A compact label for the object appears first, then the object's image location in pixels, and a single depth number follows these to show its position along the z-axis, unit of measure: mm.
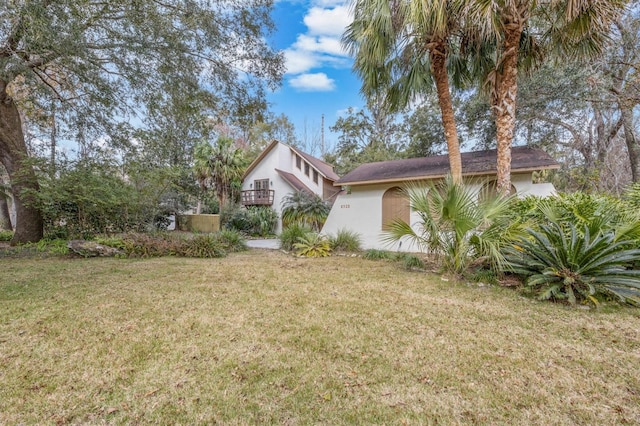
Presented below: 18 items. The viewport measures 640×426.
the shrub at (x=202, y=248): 8383
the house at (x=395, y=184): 8344
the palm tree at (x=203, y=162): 18625
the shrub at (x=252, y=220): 17000
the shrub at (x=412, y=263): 6836
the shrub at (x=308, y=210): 14398
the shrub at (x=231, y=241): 9898
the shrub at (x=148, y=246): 8102
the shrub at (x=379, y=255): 8336
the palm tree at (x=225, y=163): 19031
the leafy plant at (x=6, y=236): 10195
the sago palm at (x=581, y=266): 4113
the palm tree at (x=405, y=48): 6266
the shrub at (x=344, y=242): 9695
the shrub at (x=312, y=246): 8977
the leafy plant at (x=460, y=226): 5211
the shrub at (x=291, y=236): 10070
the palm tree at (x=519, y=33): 5863
